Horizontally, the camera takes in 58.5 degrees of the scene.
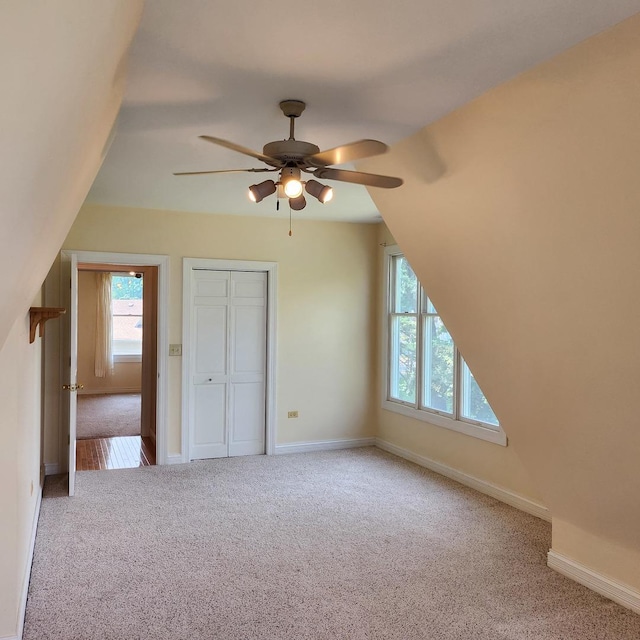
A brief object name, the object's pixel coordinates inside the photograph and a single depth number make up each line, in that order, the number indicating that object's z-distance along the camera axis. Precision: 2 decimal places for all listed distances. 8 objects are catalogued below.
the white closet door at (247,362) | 6.08
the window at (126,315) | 10.93
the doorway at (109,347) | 8.75
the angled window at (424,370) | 5.11
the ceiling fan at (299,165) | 2.53
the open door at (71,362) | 4.71
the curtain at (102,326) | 10.52
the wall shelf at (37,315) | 3.69
